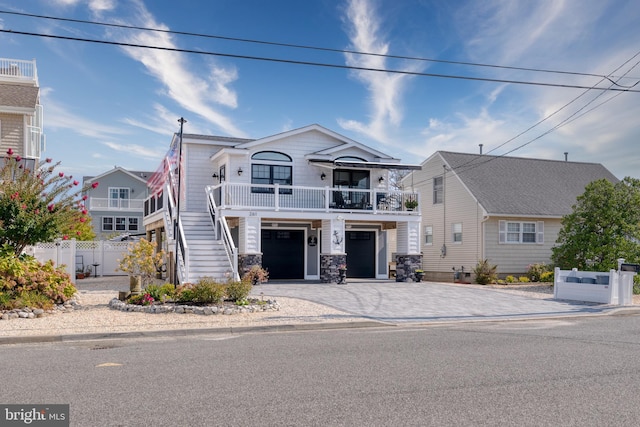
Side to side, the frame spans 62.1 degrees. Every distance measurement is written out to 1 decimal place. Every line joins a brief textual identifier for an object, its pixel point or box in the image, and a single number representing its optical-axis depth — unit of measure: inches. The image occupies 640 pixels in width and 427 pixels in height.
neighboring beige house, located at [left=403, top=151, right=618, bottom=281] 1091.3
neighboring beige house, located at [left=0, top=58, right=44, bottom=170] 968.9
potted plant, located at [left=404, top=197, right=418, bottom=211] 944.9
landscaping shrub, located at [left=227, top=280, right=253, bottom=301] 558.6
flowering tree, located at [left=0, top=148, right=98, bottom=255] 550.3
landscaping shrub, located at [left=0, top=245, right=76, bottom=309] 502.9
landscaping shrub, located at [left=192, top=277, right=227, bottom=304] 534.3
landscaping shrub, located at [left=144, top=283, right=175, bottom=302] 542.3
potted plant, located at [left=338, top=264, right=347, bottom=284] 871.1
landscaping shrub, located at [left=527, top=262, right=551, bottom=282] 1035.9
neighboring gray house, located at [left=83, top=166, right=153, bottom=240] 1737.2
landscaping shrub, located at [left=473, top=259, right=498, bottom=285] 1003.9
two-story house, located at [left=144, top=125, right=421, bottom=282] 850.8
